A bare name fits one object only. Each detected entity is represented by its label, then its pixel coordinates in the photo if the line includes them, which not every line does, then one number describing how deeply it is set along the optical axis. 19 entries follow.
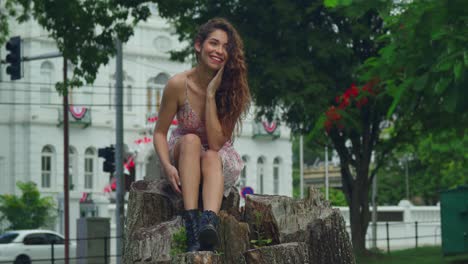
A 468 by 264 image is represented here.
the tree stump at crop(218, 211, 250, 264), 7.41
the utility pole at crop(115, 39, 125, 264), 25.92
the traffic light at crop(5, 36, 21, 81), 24.78
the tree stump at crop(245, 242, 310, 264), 7.39
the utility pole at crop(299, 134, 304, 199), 72.75
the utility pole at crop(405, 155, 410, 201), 70.88
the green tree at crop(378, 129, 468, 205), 28.23
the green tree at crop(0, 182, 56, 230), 46.16
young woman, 7.79
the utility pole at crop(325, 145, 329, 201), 75.61
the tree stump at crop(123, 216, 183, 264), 7.45
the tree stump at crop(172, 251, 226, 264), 7.06
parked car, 34.50
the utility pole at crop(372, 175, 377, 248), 39.57
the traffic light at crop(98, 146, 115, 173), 28.54
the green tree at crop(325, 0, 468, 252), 12.99
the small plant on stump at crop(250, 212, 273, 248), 7.72
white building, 53.66
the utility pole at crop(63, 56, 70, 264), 32.89
